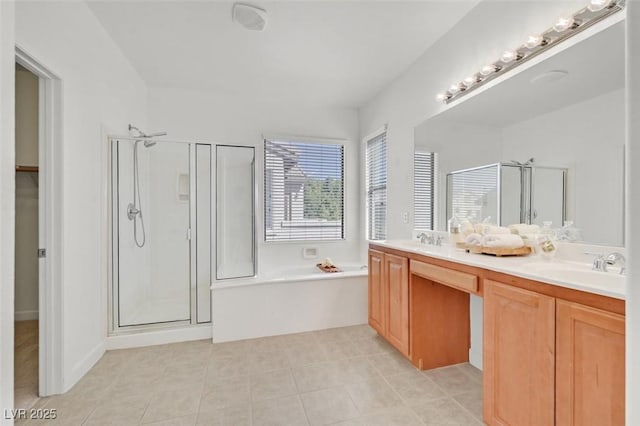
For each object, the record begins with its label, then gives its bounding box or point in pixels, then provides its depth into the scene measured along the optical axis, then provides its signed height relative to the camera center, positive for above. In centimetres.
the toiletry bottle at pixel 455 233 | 206 -16
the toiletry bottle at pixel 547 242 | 151 -17
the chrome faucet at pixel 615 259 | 122 -21
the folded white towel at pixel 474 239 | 178 -18
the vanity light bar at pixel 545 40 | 128 +94
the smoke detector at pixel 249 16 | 199 +146
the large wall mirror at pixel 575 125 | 130 +50
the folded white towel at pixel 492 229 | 174 -12
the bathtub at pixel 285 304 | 255 -92
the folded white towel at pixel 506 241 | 160 -17
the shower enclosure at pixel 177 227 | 273 -17
